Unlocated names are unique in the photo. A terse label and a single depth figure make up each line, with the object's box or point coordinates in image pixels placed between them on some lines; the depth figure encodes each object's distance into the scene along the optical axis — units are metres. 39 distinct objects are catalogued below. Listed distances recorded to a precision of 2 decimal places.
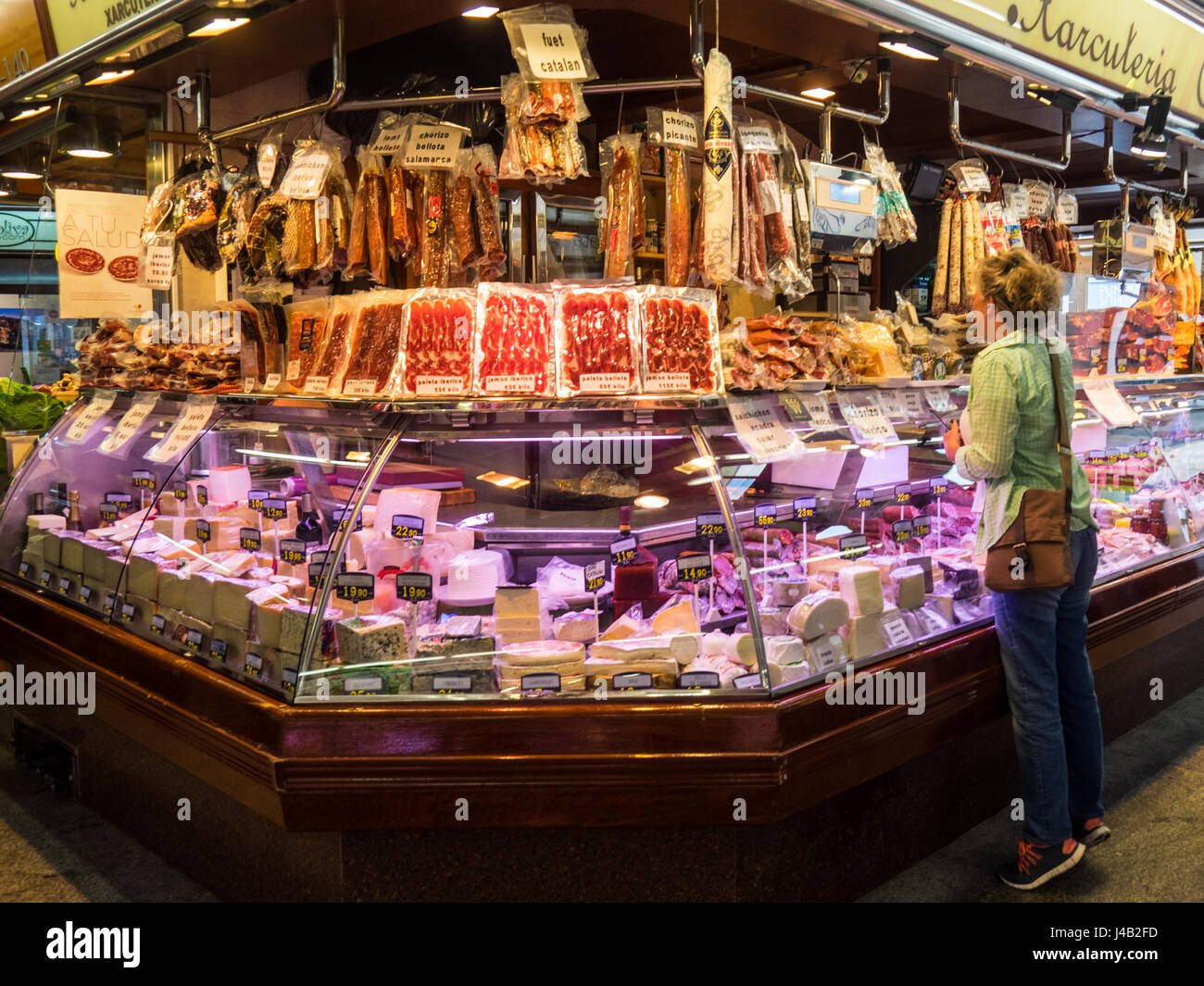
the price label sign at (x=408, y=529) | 3.11
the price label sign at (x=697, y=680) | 2.83
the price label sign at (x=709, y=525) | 2.96
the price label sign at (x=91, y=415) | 4.12
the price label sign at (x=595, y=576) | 3.14
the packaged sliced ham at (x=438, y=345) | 2.94
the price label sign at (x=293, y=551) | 3.33
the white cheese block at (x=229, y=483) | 3.89
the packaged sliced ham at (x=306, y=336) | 3.49
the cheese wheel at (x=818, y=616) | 3.09
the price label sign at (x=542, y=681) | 2.82
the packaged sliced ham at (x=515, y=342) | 2.94
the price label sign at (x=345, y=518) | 2.80
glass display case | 2.87
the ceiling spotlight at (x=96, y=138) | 4.94
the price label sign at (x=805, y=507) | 3.41
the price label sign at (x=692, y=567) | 3.03
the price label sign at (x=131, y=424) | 3.88
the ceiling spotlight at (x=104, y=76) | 3.83
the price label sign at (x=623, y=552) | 3.11
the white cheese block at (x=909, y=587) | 3.44
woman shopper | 3.24
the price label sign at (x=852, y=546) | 3.45
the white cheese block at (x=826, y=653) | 3.03
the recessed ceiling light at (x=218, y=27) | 3.10
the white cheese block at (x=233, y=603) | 3.14
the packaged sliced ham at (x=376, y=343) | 3.11
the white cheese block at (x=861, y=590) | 3.24
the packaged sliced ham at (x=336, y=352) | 3.25
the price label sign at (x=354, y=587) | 2.94
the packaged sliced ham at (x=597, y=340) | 2.96
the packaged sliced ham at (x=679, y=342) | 2.99
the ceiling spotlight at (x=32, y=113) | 4.59
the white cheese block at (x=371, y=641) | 2.84
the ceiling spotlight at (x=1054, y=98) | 4.23
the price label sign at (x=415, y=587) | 3.01
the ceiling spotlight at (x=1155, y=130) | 4.68
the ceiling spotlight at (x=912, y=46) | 3.43
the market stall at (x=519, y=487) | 2.78
